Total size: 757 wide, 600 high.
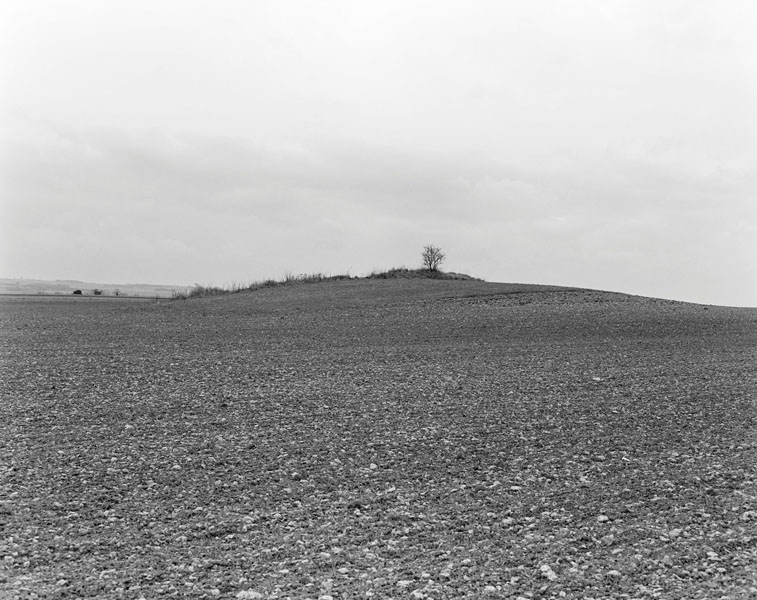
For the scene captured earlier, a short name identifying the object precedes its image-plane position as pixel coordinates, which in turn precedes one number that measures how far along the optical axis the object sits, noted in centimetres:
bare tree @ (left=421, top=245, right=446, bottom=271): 4141
